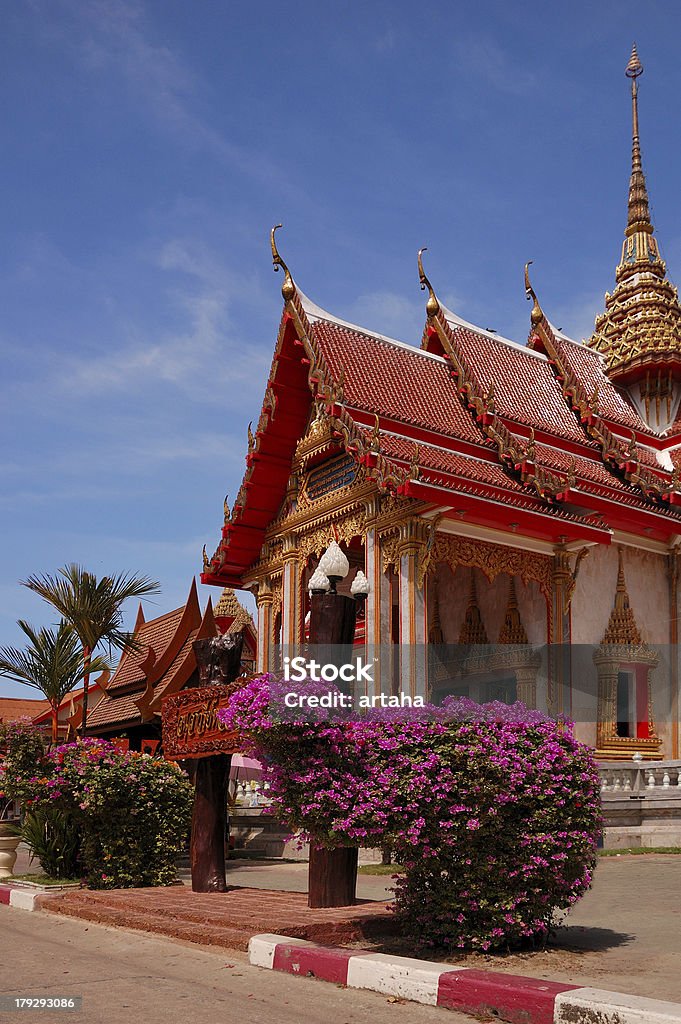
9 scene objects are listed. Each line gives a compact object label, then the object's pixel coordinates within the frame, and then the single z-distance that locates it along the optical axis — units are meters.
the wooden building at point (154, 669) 23.98
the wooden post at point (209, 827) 10.09
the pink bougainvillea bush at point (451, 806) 6.27
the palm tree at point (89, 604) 17.52
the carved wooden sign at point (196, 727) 9.54
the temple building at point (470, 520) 15.12
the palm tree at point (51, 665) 18.19
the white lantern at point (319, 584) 7.63
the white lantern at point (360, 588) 8.63
